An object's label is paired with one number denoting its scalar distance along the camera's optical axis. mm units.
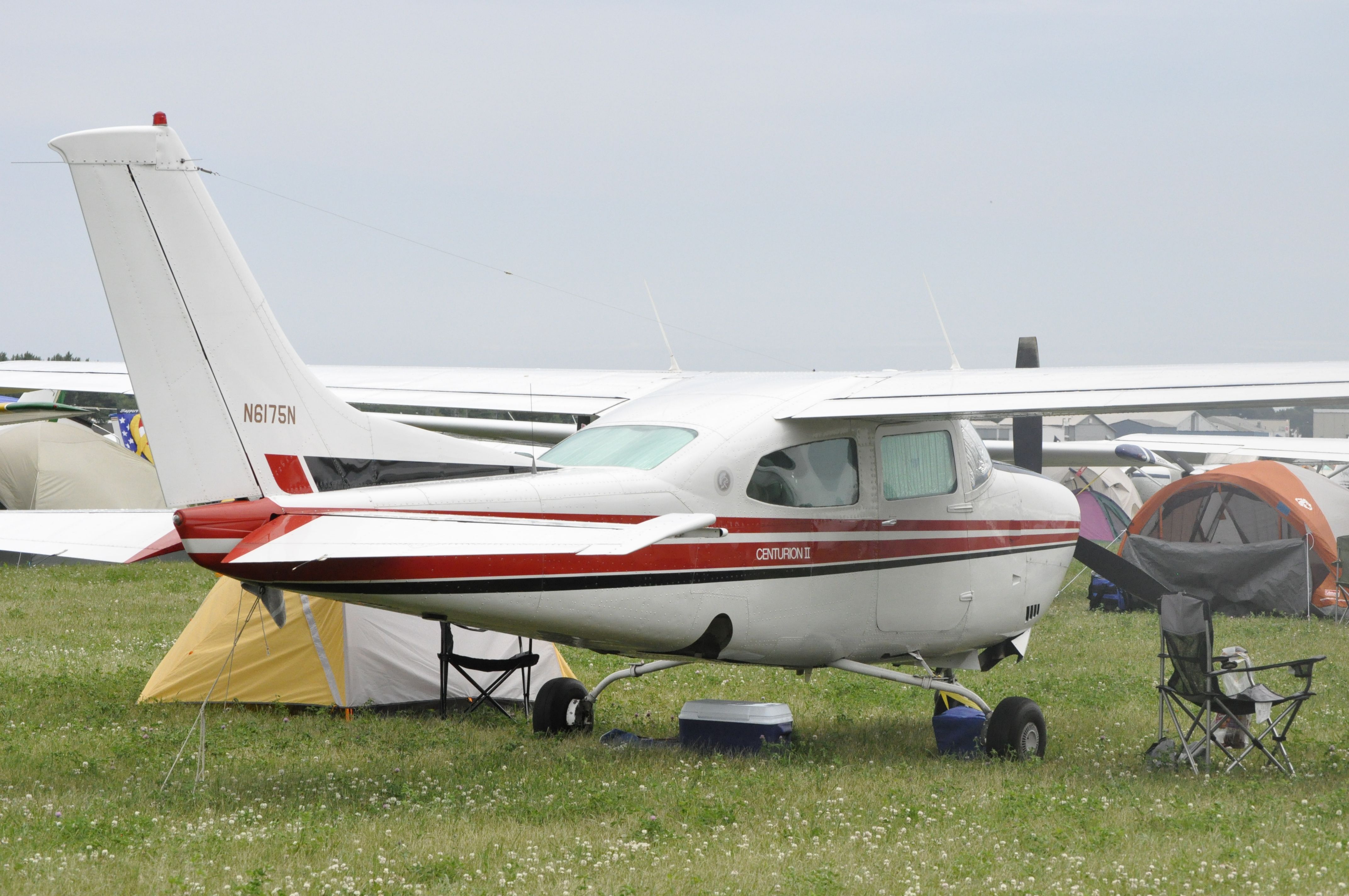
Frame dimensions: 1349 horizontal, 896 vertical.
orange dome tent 33406
